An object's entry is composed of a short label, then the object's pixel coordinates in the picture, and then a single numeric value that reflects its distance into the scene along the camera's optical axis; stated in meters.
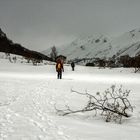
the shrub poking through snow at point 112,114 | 5.27
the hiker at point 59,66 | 17.23
